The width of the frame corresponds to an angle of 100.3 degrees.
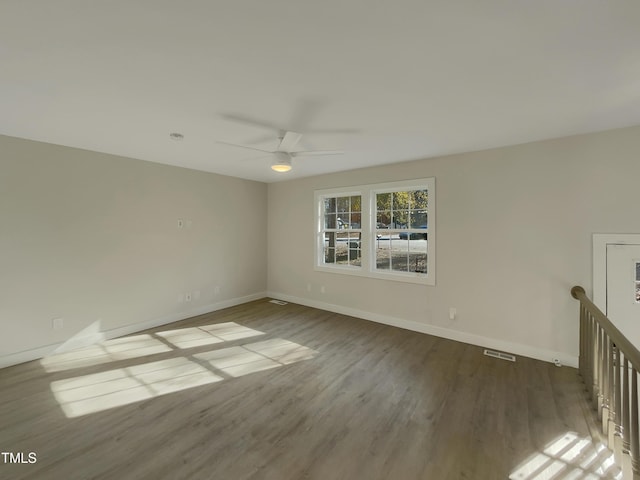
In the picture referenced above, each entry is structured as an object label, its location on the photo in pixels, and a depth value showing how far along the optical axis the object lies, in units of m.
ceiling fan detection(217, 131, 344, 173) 2.80
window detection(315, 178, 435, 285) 4.04
